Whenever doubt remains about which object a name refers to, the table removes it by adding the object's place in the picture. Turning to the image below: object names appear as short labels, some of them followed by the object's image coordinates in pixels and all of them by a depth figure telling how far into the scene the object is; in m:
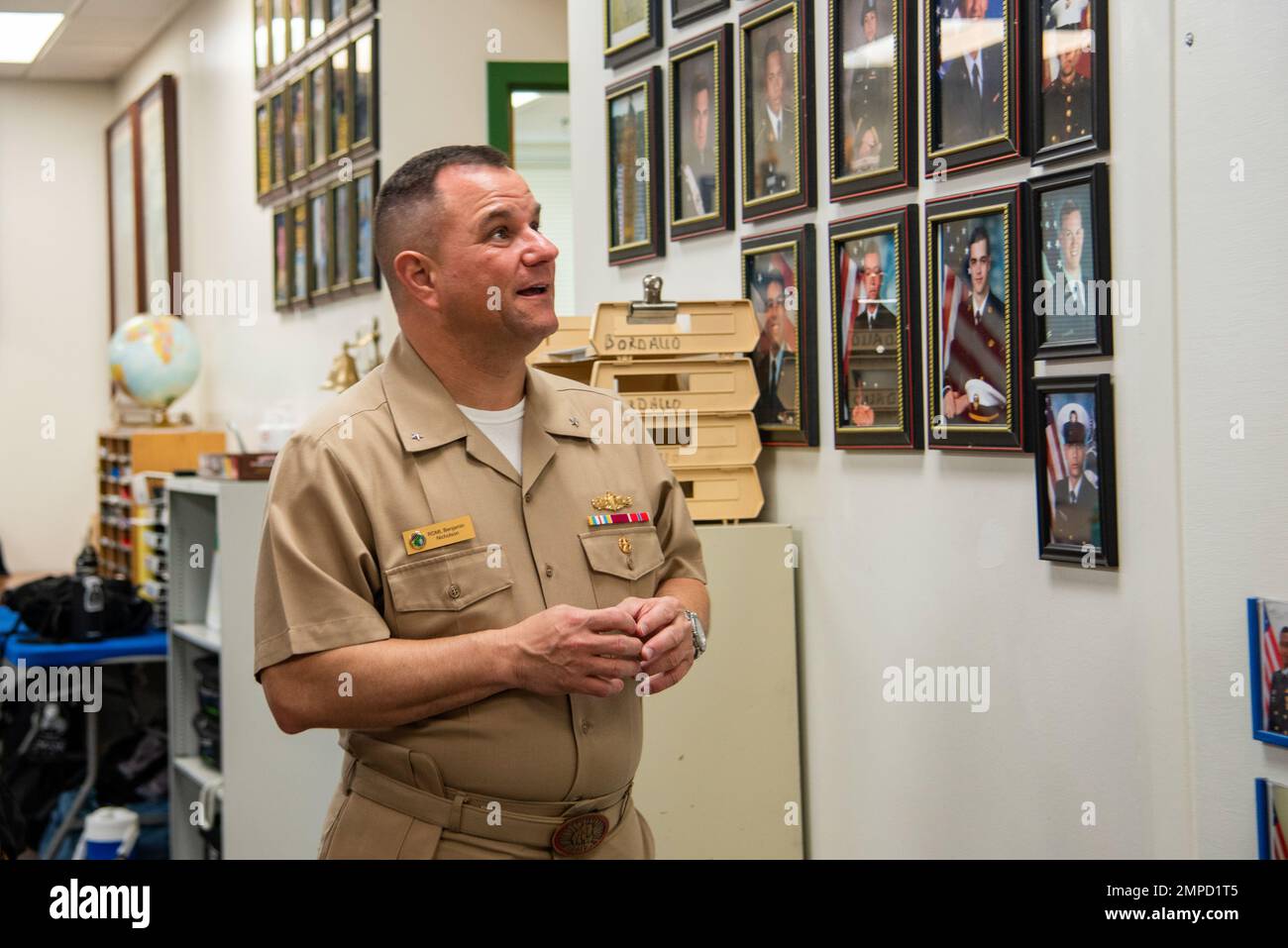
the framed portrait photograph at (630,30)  3.46
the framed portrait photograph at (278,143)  6.48
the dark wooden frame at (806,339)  2.91
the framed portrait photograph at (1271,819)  1.86
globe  7.30
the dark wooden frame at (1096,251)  2.13
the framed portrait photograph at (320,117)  5.93
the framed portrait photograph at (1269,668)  1.86
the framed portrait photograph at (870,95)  2.61
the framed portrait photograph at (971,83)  2.32
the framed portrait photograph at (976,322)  2.33
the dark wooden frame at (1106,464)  2.14
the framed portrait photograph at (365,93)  5.42
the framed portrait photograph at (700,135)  3.21
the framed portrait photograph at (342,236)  5.77
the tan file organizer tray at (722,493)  2.98
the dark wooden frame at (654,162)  3.46
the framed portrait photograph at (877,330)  2.61
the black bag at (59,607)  4.40
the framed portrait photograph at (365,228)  5.52
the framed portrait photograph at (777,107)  2.91
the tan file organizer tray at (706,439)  2.96
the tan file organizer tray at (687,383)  2.96
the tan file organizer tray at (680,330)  2.94
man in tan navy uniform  1.69
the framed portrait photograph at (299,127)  6.22
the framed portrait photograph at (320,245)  6.00
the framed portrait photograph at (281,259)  6.54
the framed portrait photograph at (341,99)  5.71
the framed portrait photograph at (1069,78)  2.14
